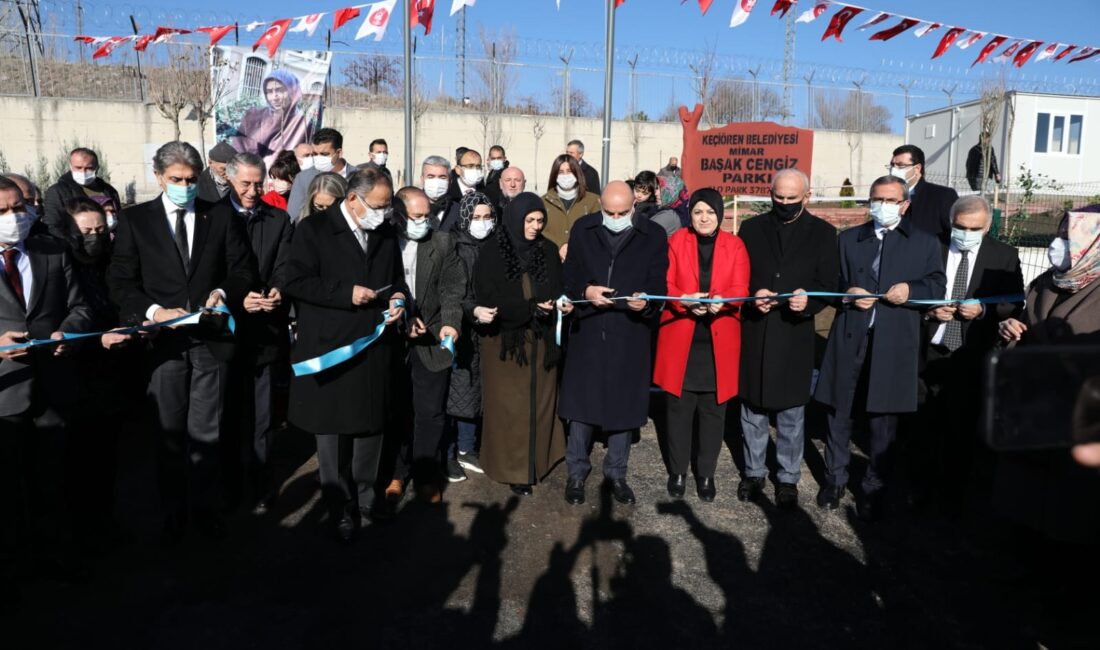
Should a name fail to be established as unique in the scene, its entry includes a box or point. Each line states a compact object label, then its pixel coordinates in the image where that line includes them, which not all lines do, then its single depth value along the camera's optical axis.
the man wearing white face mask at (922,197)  6.04
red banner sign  8.96
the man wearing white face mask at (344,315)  4.46
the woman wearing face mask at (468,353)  5.31
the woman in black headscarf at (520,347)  5.08
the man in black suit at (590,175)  8.80
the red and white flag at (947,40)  9.89
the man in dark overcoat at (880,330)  4.95
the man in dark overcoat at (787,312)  5.07
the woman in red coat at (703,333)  5.09
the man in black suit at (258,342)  5.01
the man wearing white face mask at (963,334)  4.98
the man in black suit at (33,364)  3.85
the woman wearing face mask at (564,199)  6.73
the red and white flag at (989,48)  10.03
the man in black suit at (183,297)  4.31
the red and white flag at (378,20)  9.07
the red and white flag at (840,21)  9.51
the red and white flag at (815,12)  9.35
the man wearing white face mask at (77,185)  7.23
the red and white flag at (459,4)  8.34
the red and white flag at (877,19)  9.57
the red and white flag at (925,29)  9.80
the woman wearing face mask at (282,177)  6.91
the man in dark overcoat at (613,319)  5.07
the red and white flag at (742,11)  8.89
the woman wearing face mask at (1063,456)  3.74
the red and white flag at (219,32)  10.30
